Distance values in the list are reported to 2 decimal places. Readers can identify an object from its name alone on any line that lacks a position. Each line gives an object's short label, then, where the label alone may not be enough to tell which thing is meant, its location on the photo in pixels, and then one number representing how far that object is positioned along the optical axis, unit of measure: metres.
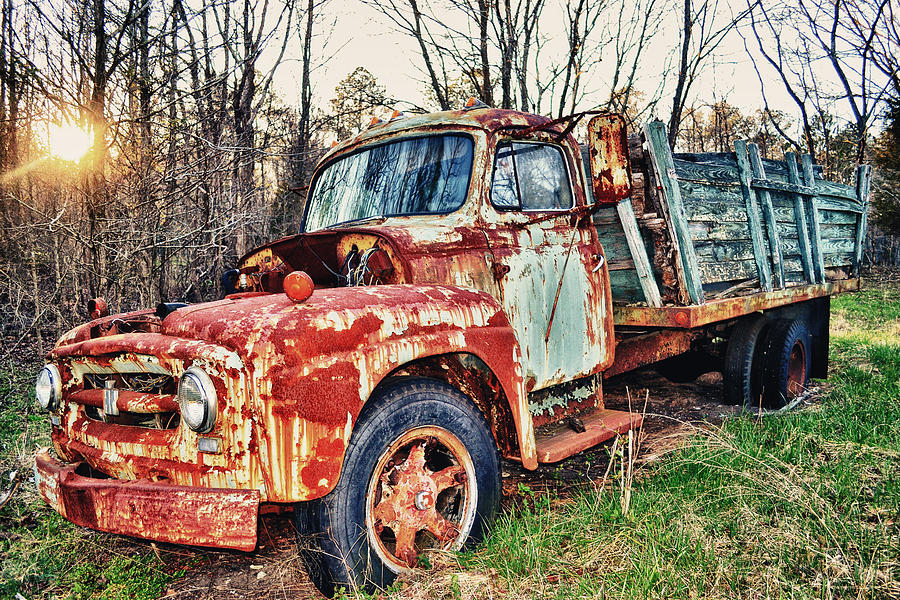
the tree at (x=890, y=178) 20.38
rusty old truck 2.13
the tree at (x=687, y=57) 15.28
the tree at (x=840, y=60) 18.12
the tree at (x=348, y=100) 19.61
